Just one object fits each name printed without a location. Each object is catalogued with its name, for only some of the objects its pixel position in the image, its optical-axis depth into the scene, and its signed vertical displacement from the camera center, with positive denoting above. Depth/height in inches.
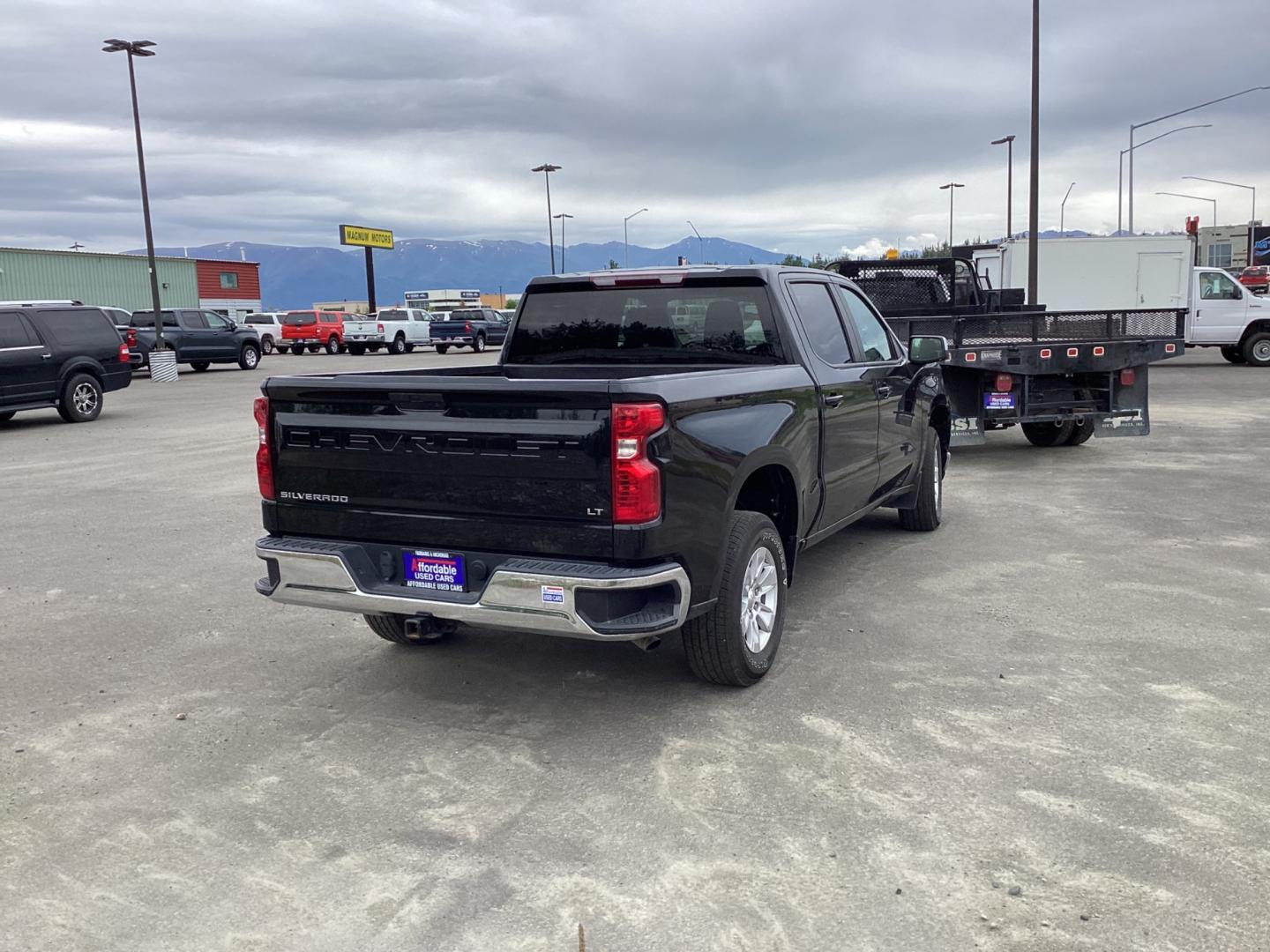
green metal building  2070.6 +126.4
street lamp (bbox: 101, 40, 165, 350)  1263.5 +335.2
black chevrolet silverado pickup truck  154.6 -24.5
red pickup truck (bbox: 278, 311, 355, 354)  1637.6 +4.7
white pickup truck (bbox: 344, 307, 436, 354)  1632.6 -2.1
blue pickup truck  1713.8 -5.6
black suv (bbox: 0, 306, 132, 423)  614.2 -11.3
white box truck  958.4 +17.7
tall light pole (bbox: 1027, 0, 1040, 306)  896.7 +108.4
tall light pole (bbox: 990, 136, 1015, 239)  2172.7 +286.4
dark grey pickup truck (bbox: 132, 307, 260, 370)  1198.9 +0.8
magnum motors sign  2448.3 +214.4
